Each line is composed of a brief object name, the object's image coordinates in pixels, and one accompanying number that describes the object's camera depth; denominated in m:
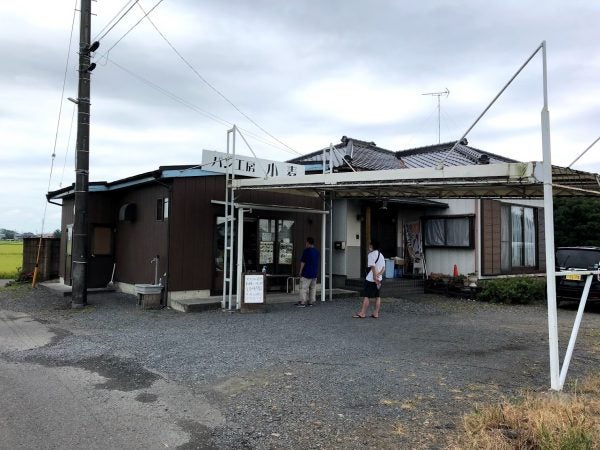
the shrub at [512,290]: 13.24
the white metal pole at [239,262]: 10.42
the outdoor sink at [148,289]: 10.77
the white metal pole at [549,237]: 4.91
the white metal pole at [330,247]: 12.11
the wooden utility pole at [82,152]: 11.15
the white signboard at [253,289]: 10.34
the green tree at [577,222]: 23.19
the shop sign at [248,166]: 10.20
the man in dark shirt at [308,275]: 11.12
